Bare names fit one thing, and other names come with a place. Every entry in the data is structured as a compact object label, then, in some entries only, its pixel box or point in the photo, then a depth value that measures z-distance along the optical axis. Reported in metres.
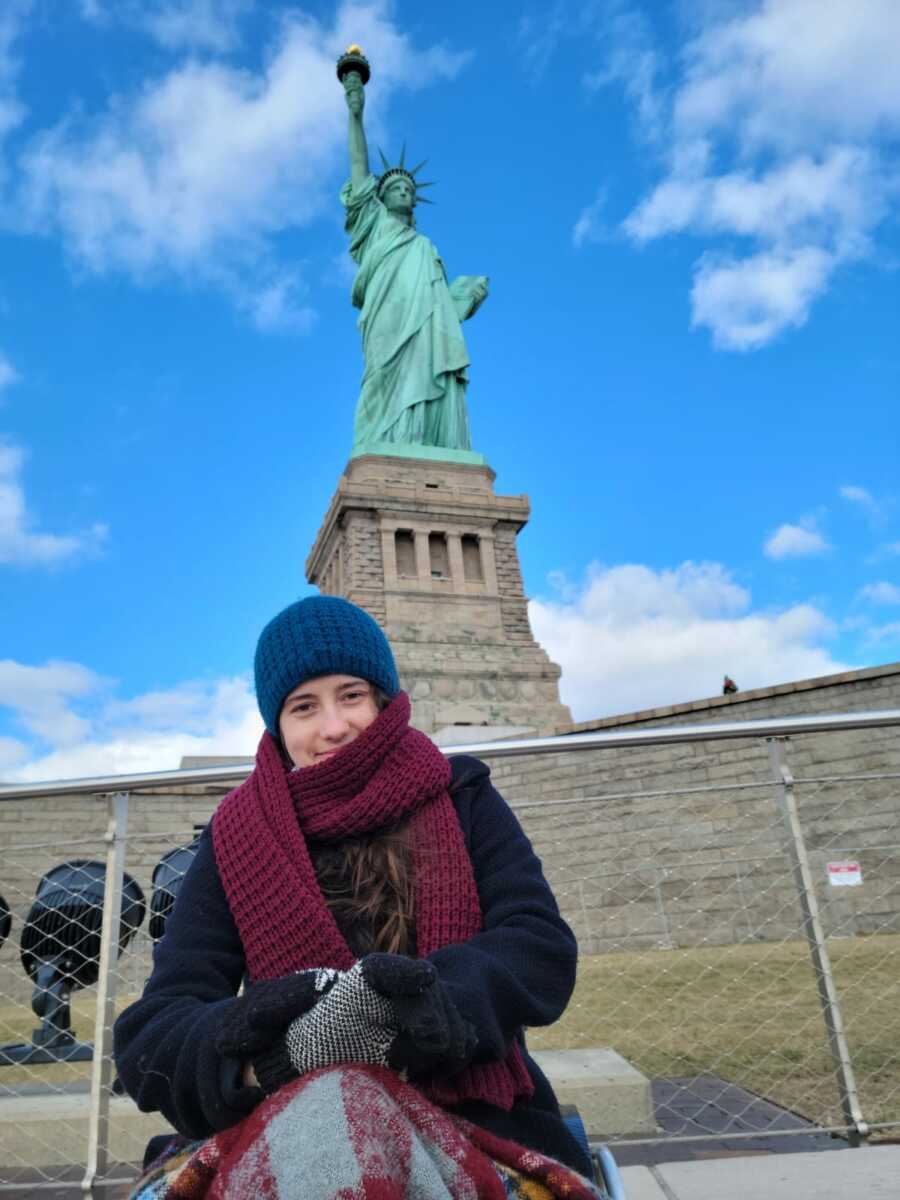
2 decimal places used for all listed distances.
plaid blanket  0.91
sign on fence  4.65
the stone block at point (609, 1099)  2.78
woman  1.00
